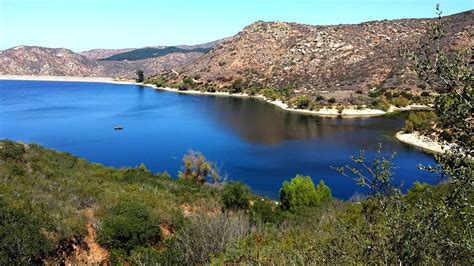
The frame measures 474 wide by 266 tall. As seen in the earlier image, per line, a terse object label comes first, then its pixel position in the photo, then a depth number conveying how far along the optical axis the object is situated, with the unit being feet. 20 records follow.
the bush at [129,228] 51.65
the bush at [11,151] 76.08
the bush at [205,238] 44.75
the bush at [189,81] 428.81
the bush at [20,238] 39.68
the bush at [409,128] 197.16
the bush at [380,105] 272.72
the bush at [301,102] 290.97
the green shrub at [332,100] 285.64
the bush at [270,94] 335.67
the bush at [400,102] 280.10
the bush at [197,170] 120.78
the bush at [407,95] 287.65
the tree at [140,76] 540.52
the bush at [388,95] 290.46
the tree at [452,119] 17.72
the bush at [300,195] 91.91
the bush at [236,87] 390.01
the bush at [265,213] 75.65
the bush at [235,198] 83.20
